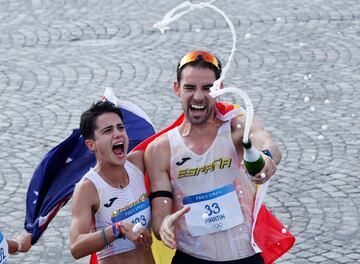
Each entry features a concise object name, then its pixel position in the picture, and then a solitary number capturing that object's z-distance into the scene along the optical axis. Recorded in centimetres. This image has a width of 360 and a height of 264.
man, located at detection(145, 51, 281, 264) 1203
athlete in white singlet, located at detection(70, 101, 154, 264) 1187
